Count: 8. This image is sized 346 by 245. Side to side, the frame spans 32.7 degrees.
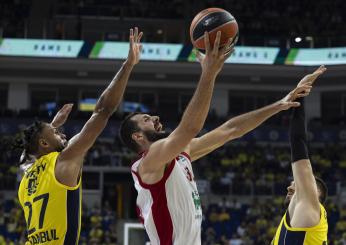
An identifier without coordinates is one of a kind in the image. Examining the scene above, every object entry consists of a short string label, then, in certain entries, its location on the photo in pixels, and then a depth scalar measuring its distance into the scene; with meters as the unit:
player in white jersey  3.21
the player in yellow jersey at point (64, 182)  3.62
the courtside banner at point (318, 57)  23.11
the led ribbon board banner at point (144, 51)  23.11
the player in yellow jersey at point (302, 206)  4.22
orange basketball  3.63
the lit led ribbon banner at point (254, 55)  23.44
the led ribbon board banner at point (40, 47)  22.77
